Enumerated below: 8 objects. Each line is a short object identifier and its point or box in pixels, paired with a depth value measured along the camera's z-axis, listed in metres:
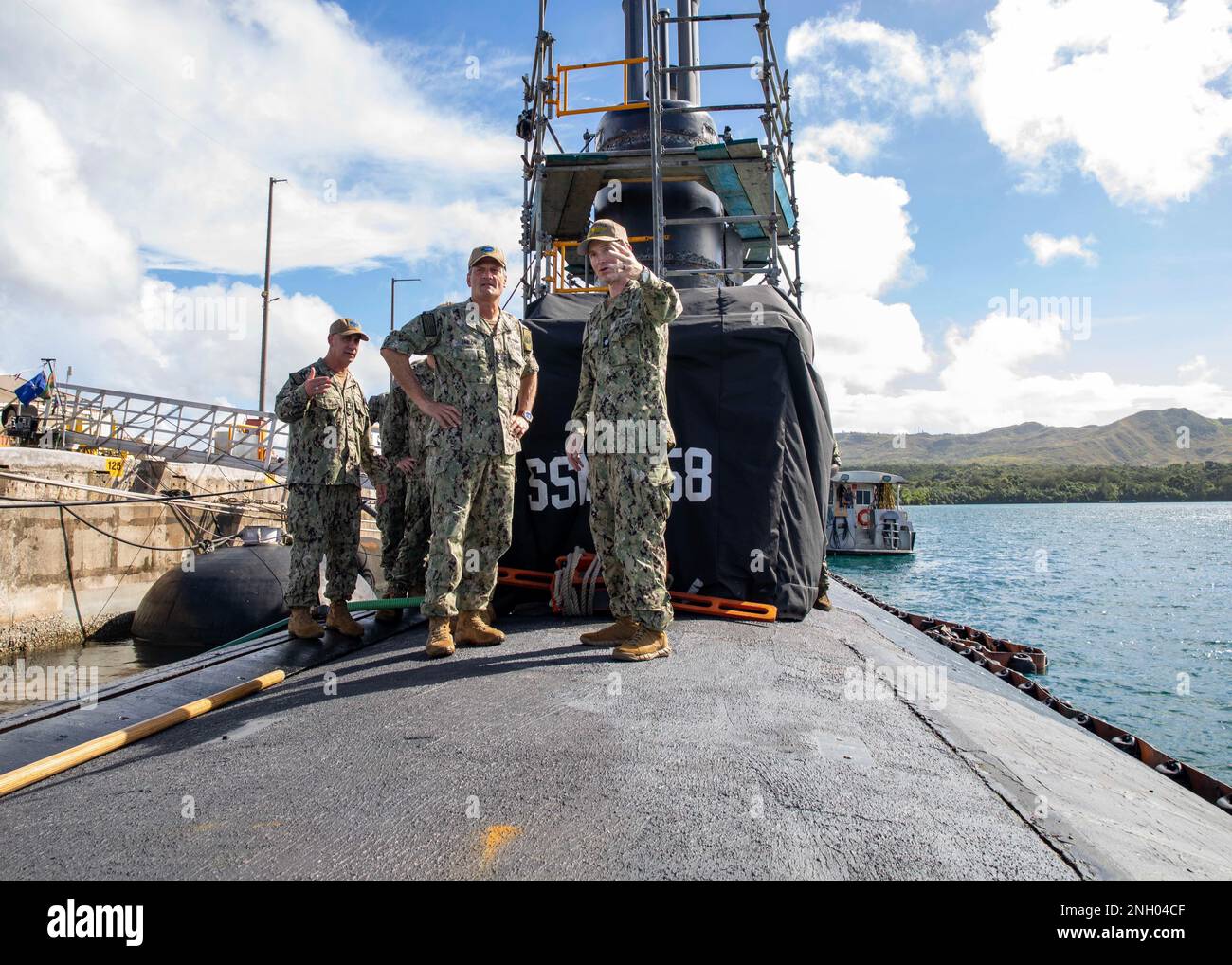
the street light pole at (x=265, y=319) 29.25
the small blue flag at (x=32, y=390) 19.28
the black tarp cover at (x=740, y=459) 5.50
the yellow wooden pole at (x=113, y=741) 2.97
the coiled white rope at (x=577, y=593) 5.61
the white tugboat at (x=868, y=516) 44.94
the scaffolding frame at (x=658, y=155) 8.45
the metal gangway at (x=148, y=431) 20.98
